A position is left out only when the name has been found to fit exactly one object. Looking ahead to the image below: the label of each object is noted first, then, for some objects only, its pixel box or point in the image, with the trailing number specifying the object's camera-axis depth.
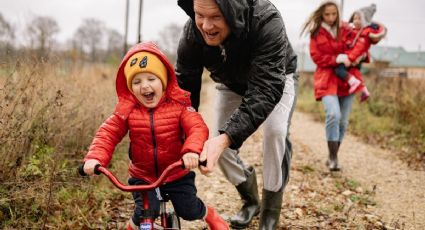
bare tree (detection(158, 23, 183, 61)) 53.47
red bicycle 2.24
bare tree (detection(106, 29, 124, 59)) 35.09
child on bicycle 2.63
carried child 5.68
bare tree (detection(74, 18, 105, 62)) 50.06
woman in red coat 5.62
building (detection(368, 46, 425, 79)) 11.75
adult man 2.46
